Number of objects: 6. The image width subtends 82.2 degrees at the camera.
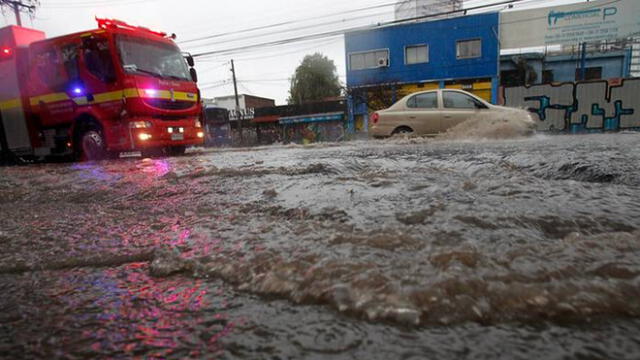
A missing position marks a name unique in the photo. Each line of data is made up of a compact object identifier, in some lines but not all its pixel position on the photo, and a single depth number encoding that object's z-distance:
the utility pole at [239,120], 25.19
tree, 37.25
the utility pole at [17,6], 18.95
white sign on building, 20.30
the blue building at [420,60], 21.77
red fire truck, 7.19
